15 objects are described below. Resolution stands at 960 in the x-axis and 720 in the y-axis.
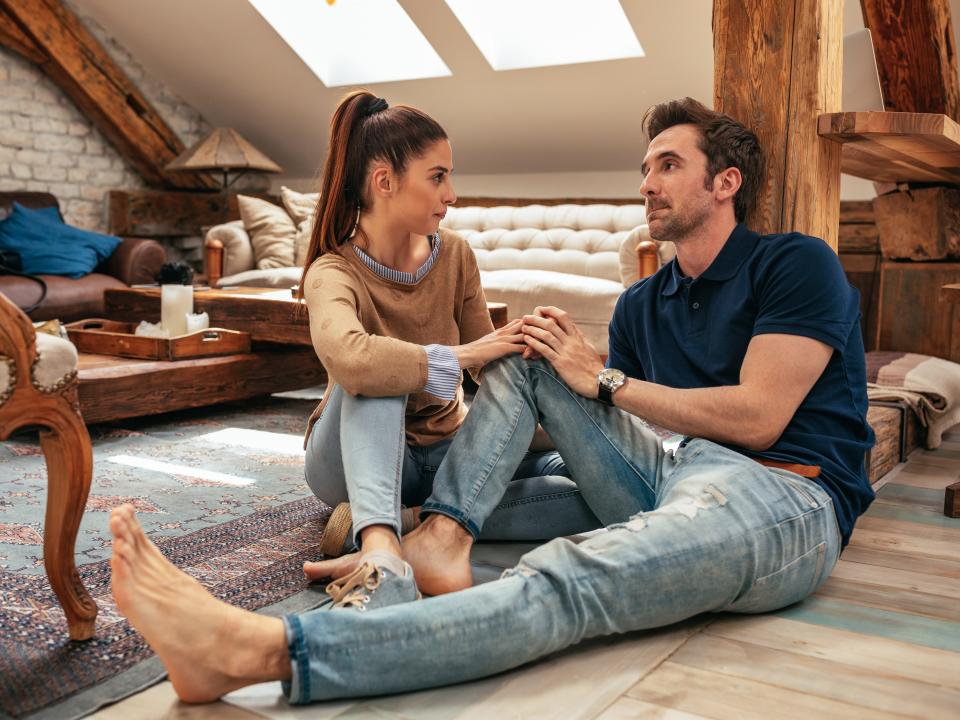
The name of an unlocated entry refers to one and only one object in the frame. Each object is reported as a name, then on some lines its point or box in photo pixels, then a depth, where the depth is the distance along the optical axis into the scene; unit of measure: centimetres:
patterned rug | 140
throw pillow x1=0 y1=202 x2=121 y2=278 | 541
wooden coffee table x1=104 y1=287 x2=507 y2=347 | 377
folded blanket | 302
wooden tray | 356
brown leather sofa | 514
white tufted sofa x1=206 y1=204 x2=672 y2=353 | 458
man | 123
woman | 175
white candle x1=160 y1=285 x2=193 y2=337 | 373
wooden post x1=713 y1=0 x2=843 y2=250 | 200
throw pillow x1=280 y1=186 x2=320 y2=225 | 602
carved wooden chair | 146
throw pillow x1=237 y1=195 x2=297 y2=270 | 584
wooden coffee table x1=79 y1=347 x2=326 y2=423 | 319
